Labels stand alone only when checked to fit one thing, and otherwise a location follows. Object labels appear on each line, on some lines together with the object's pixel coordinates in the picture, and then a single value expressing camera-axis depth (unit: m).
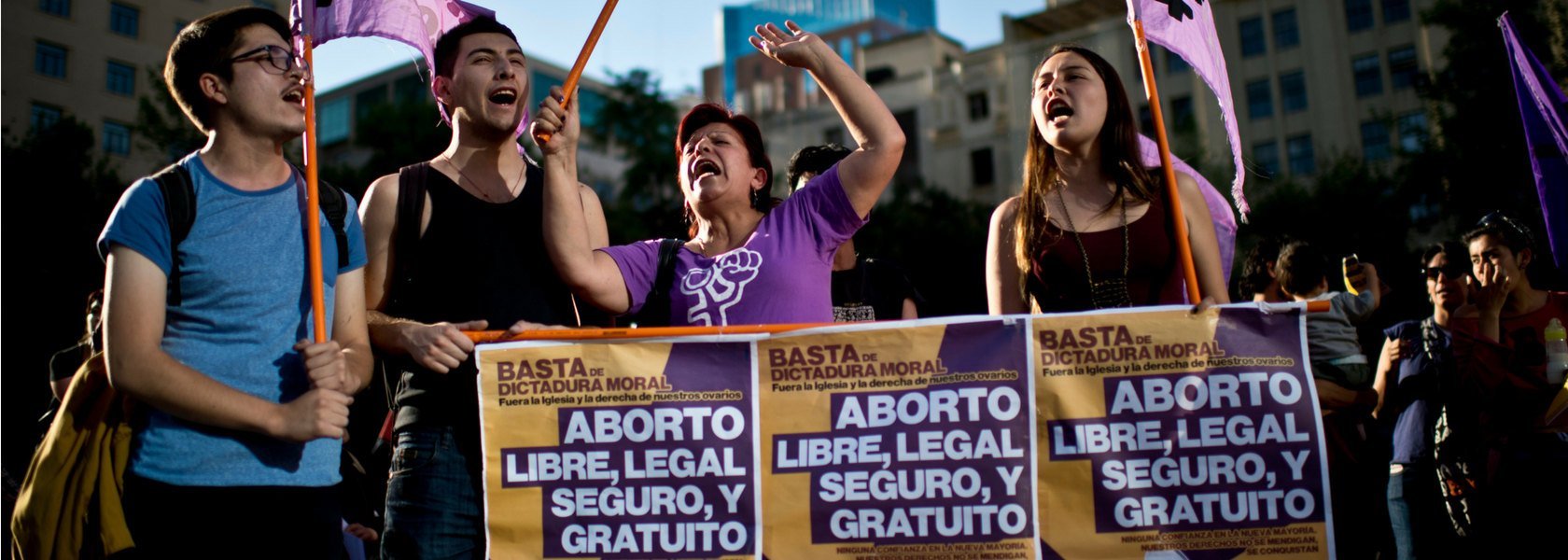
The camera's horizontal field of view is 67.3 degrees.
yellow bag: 2.63
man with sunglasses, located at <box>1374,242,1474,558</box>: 5.77
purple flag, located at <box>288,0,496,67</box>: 3.65
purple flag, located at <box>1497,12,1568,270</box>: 5.51
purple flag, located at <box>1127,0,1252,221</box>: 3.68
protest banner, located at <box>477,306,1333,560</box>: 2.89
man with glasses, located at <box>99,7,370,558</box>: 2.62
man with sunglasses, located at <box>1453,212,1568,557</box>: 5.29
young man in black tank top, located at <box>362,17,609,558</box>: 3.16
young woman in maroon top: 3.49
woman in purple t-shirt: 3.30
